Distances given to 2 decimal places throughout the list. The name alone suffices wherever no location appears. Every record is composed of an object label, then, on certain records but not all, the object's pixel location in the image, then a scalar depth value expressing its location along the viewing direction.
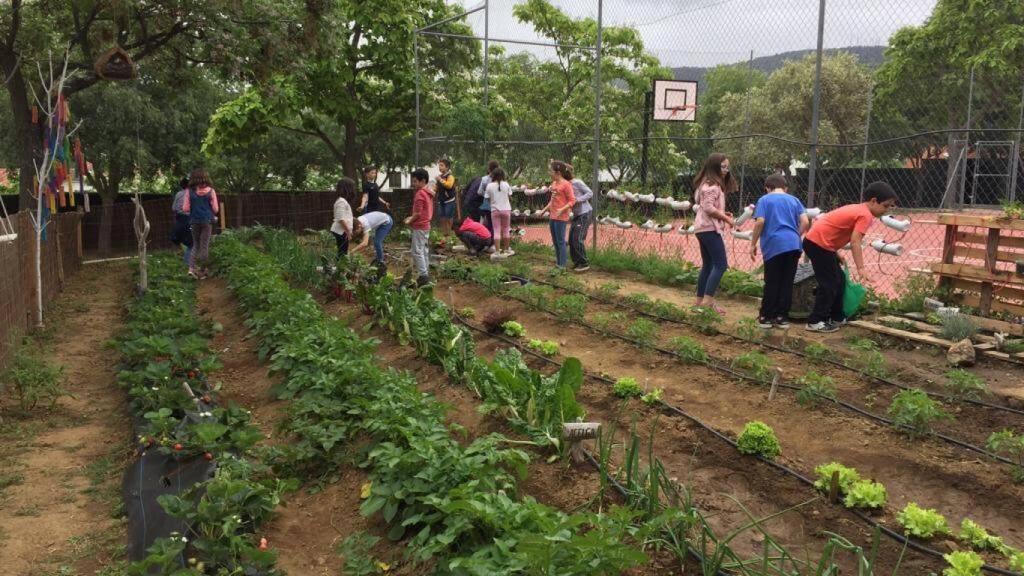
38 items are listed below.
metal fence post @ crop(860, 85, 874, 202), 9.04
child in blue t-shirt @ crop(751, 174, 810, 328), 7.74
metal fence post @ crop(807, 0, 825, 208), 8.81
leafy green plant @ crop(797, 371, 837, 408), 5.50
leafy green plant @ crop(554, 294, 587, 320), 8.25
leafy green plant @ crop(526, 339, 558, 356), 7.00
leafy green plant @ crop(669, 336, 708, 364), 6.57
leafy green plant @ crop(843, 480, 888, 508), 3.86
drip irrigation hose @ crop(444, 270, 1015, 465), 4.70
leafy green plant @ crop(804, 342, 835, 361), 6.68
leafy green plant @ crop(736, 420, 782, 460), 4.54
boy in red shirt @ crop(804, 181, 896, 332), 7.38
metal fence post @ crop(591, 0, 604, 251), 12.17
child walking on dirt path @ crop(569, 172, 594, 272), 11.61
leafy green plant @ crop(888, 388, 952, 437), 4.84
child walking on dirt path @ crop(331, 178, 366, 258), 10.40
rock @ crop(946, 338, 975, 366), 6.68
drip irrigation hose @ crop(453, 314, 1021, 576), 3.45
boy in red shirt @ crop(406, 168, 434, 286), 9.92
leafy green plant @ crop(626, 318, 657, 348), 7.18
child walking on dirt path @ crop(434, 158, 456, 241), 14.52
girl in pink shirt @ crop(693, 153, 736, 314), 8.36
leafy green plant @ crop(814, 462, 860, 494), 4.04
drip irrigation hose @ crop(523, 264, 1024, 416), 5.45
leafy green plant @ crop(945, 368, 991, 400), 5.51
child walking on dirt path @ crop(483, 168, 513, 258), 12.77
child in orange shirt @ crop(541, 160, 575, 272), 11.19
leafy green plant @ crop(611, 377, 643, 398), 5.62
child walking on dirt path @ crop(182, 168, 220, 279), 11.70
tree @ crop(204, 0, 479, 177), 18.09
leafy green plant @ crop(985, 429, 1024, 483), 4.42
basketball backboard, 14.89
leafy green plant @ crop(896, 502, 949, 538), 3.59
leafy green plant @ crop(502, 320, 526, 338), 7.62
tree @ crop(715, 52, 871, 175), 17.62
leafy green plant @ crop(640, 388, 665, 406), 5.43
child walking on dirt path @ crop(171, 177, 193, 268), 11.99
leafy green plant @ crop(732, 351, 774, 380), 6.02
